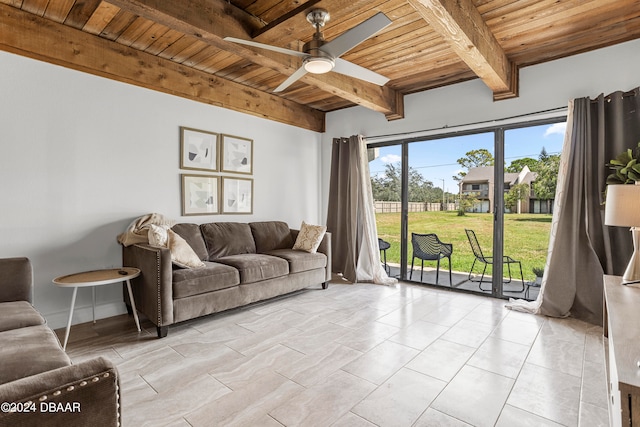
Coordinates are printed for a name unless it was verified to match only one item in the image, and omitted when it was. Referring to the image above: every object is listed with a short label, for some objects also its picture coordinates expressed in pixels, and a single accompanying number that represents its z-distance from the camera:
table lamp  2.13
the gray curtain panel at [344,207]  4.82
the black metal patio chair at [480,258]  3.88
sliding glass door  3.72
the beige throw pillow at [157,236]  2.94
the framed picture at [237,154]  4.12
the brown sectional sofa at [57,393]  0.85
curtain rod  3.40
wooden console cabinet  1.02
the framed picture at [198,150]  3.71
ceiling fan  2.08
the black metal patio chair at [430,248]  4.34
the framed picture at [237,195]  4.16
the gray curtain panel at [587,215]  2.97
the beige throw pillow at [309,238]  4.22
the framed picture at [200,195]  3.75
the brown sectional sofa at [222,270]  2.73
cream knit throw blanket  3.13
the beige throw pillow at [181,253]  2.97
